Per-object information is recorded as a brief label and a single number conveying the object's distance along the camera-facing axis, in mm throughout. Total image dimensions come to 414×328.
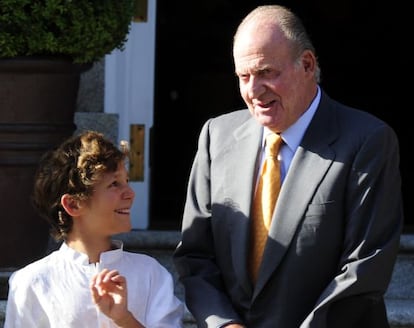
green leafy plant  9102
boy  6727
